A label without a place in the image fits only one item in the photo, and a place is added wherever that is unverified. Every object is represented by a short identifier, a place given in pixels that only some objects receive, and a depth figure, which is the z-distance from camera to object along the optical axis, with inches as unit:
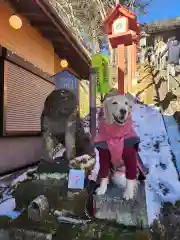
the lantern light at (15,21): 123.4
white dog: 63.9
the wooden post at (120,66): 215.7
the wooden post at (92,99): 172.4
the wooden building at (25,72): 121.7
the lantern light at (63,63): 202.4
